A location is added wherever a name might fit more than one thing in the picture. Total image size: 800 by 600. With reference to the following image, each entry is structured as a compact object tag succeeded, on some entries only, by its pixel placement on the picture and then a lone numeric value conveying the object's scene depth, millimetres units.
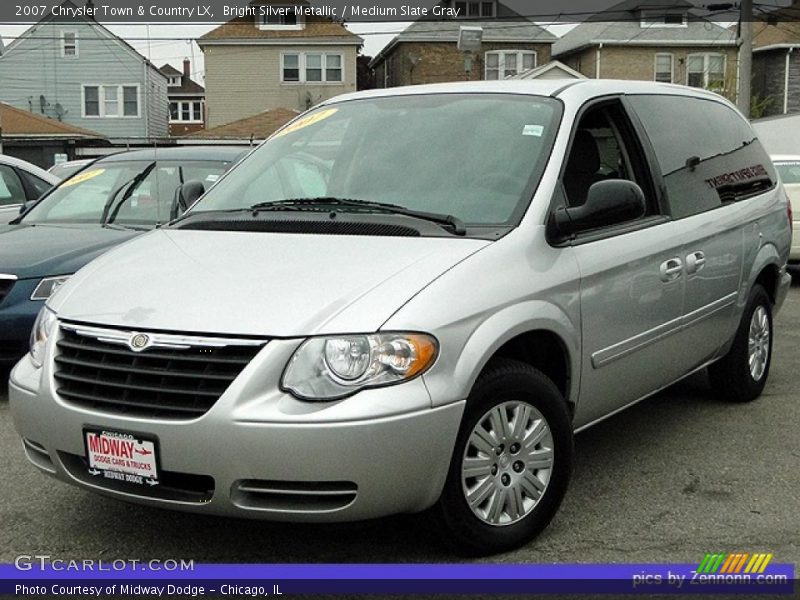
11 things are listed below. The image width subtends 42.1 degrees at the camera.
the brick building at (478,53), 43969
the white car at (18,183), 9602
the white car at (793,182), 11938
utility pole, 20922
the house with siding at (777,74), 42406
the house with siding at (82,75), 43719
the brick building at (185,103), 64688
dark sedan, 6105
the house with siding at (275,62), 40875
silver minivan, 3357
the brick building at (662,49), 42594
